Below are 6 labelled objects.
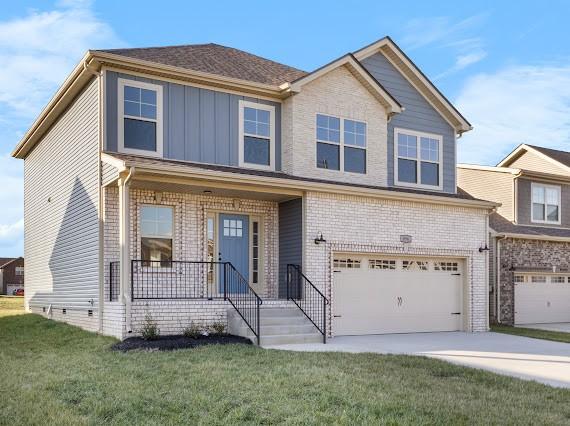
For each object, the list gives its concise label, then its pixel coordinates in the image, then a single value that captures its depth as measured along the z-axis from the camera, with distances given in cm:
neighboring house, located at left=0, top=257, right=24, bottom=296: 6484
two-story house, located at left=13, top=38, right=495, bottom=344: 1391
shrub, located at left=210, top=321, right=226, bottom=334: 1335
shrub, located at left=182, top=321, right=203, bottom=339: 1282
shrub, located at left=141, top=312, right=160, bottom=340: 1248
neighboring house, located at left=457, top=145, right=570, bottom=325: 2195
